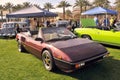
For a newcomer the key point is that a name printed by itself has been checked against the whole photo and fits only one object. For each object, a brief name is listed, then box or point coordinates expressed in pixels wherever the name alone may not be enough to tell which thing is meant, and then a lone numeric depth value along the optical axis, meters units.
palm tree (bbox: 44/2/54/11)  34.11
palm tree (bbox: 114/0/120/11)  26.56
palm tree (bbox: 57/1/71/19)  31.03
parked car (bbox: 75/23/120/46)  5.29
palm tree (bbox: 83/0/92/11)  28.38
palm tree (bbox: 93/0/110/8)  26.95
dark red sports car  3.12
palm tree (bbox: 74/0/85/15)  28.64
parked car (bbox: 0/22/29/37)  9.17
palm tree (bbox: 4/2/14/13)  35.43
